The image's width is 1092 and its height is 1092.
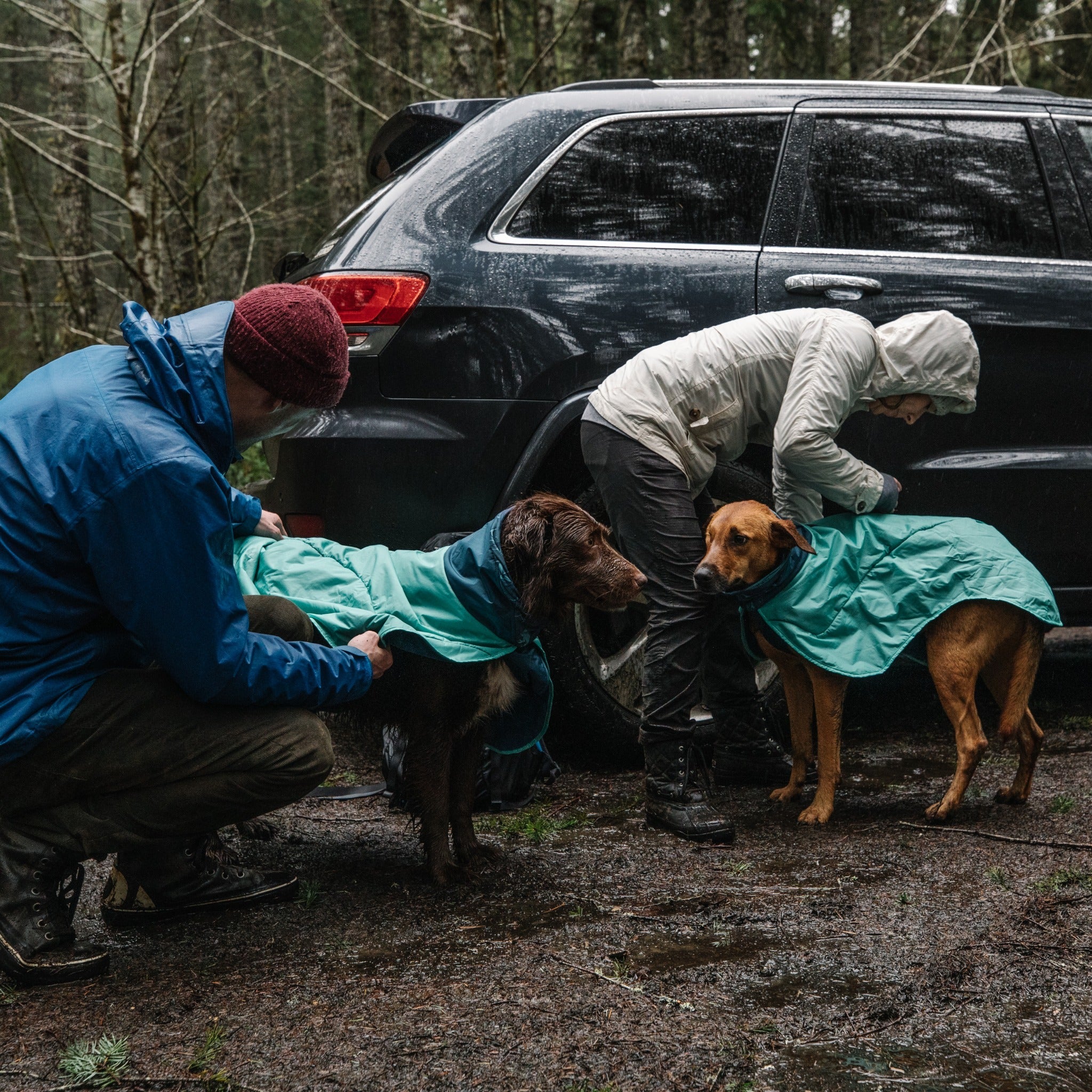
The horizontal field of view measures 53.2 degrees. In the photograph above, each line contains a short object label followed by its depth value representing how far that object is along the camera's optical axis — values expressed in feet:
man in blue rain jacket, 8.47
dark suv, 13.14
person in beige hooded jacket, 12.25
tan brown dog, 12.60
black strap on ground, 13.86
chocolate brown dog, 11.00
